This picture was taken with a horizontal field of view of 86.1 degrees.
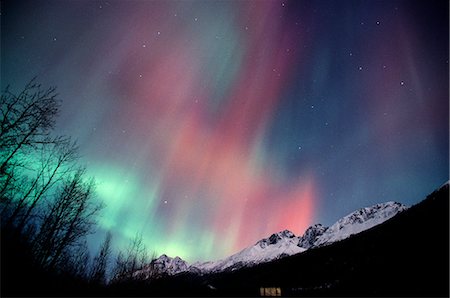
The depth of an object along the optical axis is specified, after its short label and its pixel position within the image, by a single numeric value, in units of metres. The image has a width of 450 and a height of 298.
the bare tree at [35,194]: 18.90
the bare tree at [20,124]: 11.95
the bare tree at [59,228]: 21.72
